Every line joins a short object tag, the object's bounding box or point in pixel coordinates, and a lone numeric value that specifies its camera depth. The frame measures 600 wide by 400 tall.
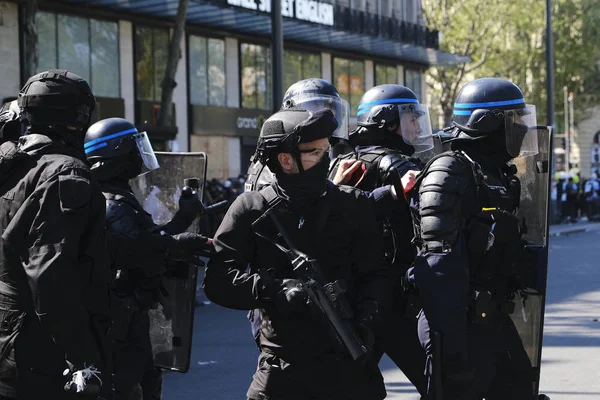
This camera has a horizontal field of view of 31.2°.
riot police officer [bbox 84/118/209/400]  4.72
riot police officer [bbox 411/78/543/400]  3.84
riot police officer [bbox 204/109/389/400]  3.63
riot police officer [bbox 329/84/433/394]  4.77
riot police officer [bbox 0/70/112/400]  3.40
